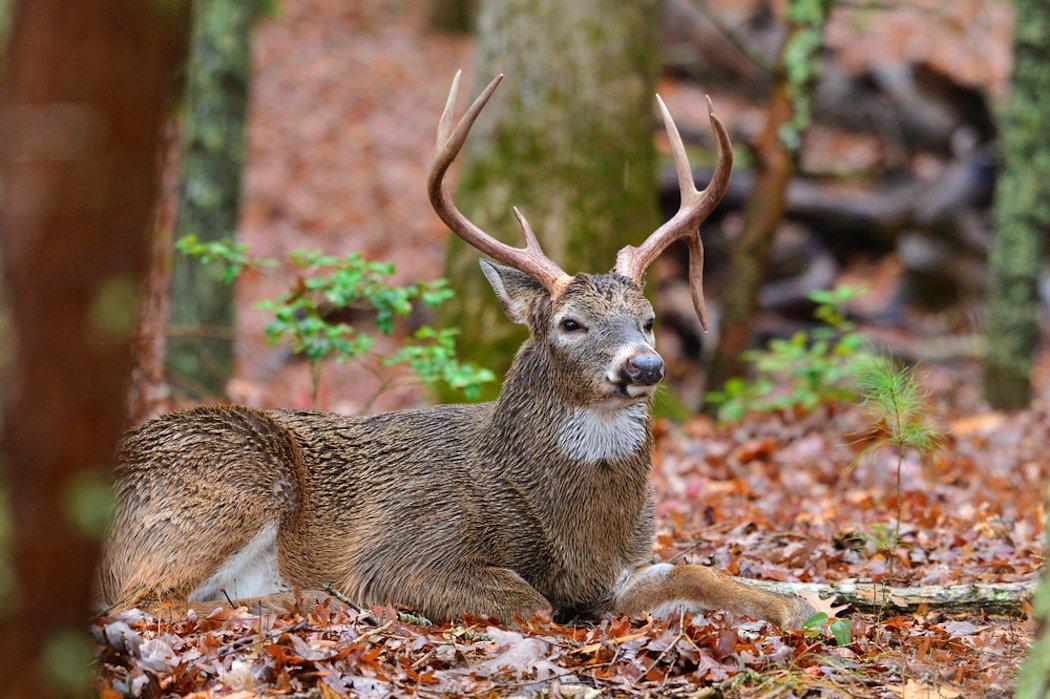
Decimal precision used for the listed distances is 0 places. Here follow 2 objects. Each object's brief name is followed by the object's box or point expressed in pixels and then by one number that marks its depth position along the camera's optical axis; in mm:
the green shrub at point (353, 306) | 15516
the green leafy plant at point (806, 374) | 20484
